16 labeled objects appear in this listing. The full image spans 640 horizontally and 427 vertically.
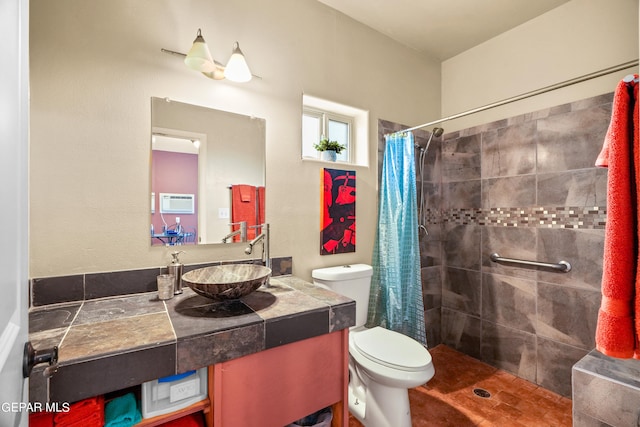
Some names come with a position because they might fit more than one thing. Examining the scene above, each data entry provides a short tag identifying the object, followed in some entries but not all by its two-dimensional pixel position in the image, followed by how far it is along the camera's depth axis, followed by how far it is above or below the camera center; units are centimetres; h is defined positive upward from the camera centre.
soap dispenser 141 -27
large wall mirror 150 +23
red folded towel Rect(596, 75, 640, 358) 89 -8
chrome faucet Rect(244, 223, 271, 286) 161 -14
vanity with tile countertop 85 -44
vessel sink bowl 117 -29
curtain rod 120 +61
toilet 147 -78
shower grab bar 196 -34
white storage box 98 -61
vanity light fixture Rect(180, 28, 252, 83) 143 +79
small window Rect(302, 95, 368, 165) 218 +69
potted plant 206 +48
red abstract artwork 203 +3
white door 45 +2
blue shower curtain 210 -27
